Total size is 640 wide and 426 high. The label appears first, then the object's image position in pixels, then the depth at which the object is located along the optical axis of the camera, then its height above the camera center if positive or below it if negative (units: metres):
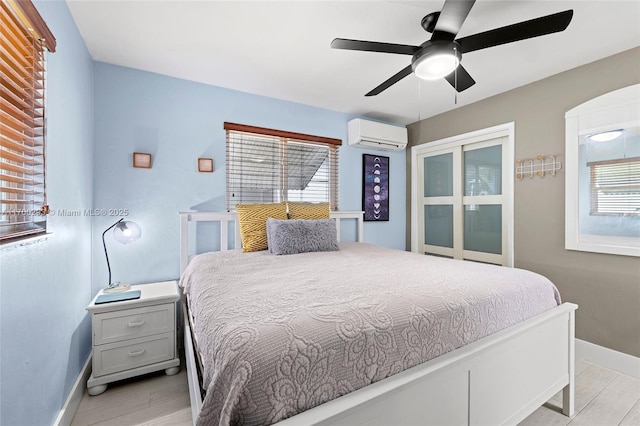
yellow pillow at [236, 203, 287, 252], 2.46 -0.09
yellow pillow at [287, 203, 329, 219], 2.78 +0.02
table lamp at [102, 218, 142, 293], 2.09 -0.17
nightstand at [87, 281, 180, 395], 1.81 -0.86
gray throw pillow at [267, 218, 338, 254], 2.31 -0.21
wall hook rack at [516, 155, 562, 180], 2.52 +0.43
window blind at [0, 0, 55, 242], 0.97 +0.37
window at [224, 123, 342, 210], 2.88 +0.51
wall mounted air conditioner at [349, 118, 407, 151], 3.38 +0.97
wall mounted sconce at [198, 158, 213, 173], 2.68 +0.46
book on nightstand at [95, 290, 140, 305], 1.88 -0.58
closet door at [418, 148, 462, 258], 3.49 +0.13
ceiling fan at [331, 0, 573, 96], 1.36 +0.95
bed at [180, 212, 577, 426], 0.80 -0.48
